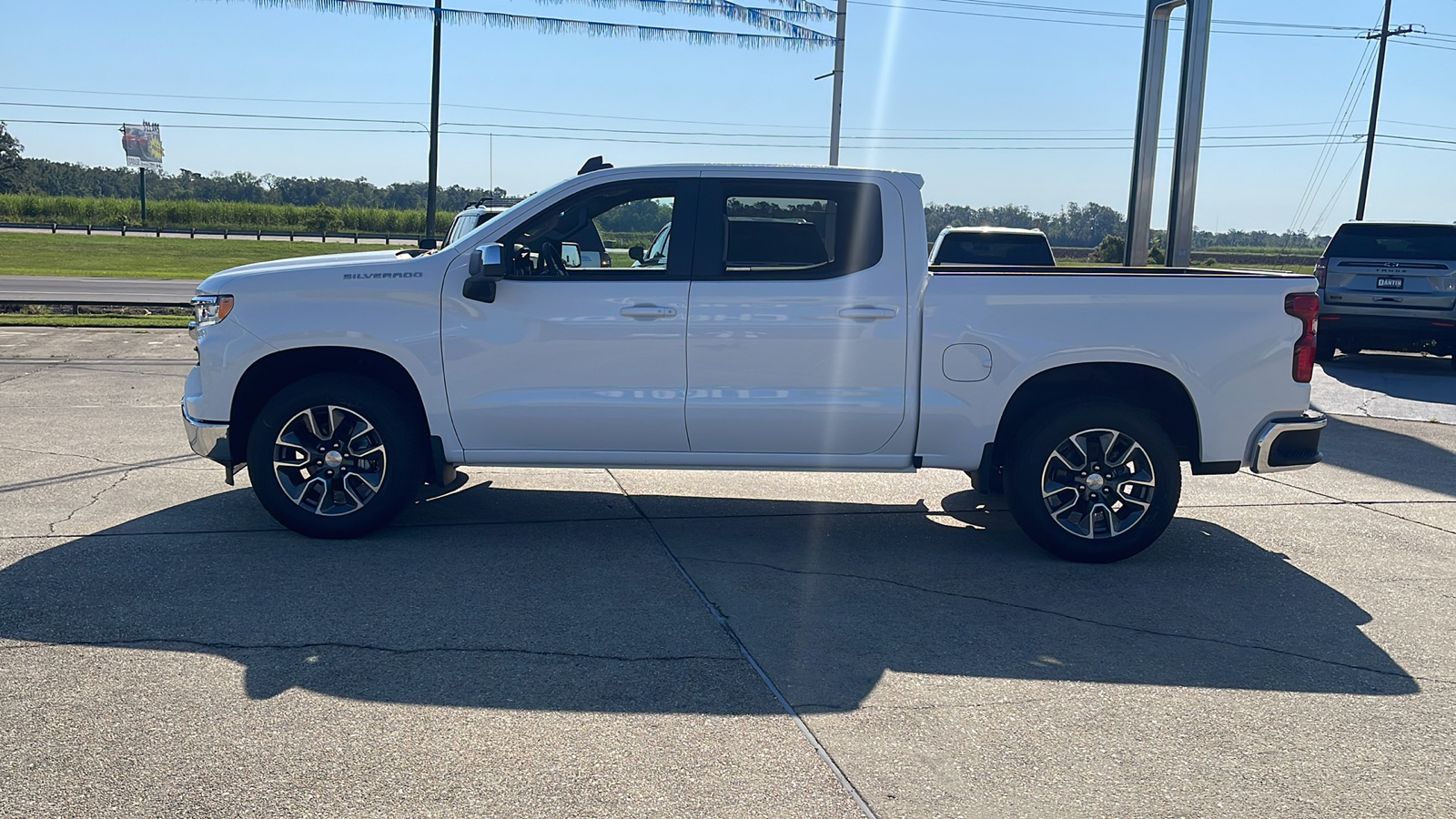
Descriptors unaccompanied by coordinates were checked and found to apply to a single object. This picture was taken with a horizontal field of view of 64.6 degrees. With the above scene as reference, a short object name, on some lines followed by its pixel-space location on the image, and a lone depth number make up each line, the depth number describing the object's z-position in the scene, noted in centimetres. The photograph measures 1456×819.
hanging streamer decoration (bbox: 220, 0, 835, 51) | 1794
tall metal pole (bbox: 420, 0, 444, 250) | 2647
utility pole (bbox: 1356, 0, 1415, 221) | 4434
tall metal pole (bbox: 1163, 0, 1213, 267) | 1360
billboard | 10575
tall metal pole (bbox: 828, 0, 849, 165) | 1924
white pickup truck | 609
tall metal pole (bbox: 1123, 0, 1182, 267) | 1432
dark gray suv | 1499
